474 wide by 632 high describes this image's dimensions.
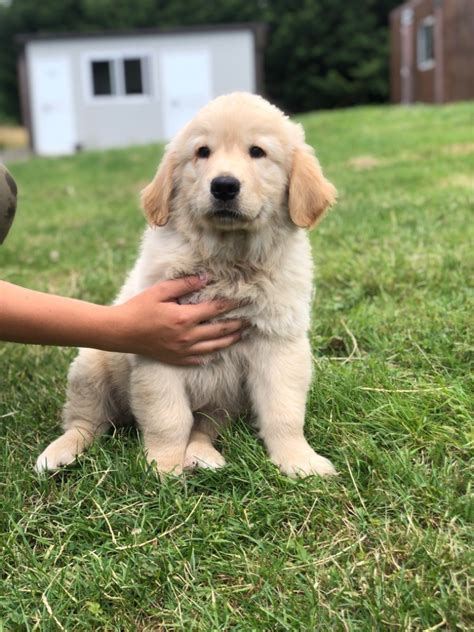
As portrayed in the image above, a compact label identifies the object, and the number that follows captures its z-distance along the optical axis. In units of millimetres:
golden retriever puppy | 1951
